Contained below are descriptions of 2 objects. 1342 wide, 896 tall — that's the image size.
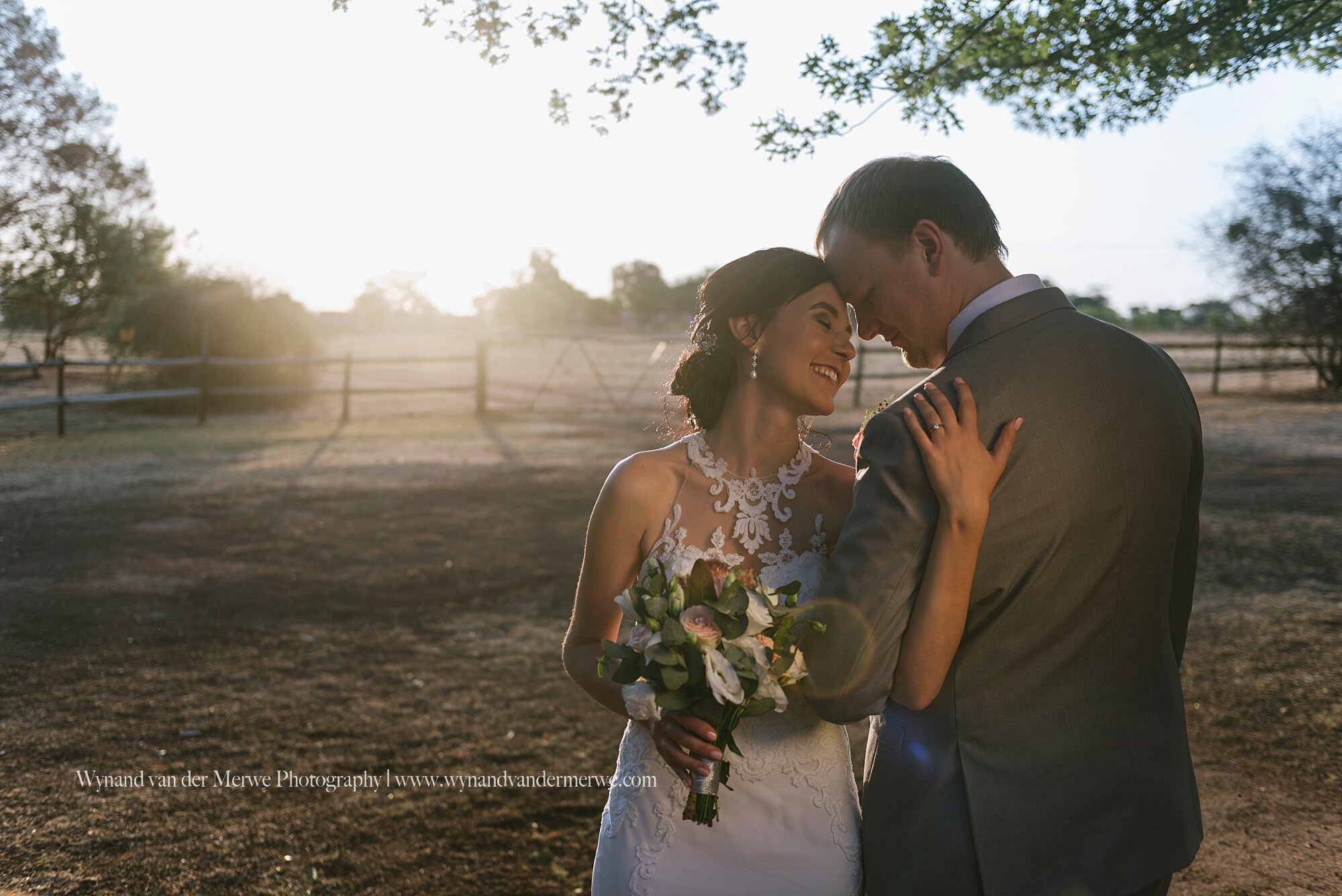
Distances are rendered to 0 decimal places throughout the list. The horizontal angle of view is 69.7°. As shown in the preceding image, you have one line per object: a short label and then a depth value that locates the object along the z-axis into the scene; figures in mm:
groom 1753
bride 2455
